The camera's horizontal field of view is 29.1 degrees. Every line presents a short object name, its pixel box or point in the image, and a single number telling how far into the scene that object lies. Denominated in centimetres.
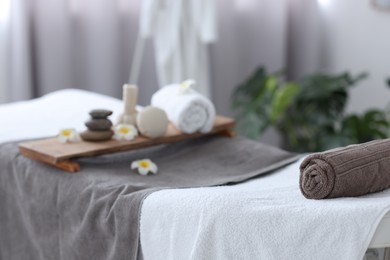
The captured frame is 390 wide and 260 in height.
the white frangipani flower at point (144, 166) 207
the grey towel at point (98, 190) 184
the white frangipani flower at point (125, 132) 216
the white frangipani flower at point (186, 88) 232
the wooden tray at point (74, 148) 204
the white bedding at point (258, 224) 151
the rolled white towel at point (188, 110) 224
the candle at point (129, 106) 223
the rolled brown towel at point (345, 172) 164
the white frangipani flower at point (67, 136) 216
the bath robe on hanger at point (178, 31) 344
